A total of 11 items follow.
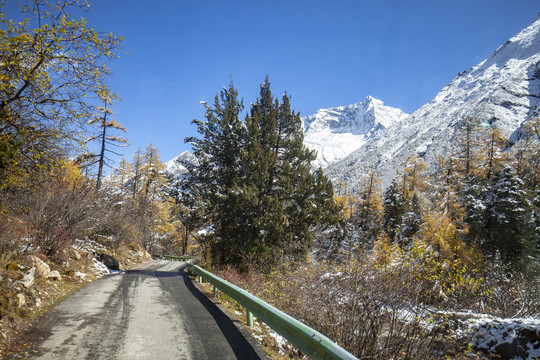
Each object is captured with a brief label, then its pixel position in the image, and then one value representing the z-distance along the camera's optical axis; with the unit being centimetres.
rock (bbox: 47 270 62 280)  757
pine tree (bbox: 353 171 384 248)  3744
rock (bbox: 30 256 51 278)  686
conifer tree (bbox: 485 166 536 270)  2303
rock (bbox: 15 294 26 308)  482
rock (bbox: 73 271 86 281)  911
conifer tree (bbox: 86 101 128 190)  2328
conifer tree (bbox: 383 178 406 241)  3450
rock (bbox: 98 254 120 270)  1448
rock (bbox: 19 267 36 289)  549
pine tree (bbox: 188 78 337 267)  1570
